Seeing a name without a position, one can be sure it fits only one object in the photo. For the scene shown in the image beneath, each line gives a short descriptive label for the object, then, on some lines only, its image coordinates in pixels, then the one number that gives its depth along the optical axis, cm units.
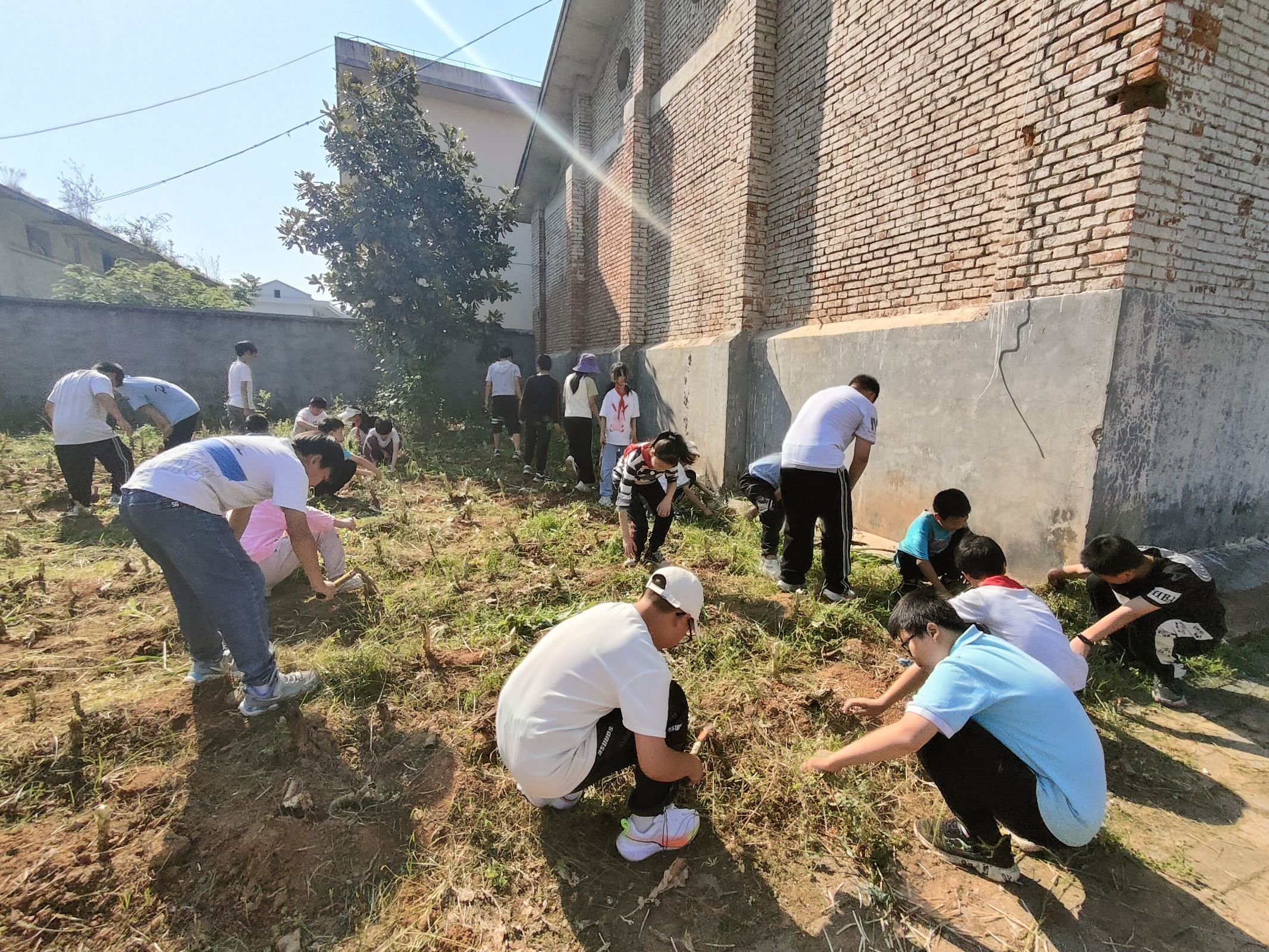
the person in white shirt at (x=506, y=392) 947
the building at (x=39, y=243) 1694
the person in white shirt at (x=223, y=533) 270
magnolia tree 1035
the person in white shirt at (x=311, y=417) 743
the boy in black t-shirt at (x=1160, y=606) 289
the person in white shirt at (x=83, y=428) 584
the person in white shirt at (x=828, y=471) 405
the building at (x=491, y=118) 1770
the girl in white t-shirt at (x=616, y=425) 662
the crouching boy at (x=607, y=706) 185
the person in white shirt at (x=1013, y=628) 240
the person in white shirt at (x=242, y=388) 891
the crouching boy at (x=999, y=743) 175
